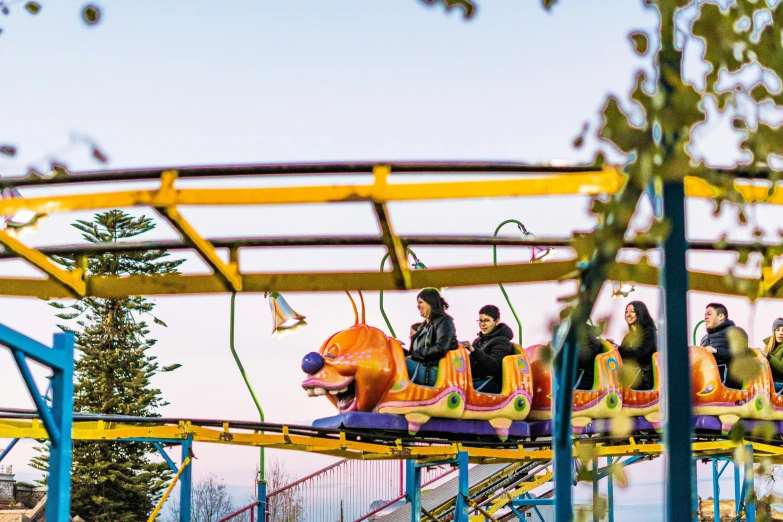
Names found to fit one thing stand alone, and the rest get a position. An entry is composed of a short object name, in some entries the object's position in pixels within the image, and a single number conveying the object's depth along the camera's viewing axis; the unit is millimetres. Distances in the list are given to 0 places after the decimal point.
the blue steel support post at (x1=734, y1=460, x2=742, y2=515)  20805
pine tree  39031
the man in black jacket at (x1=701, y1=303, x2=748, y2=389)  15281
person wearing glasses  13984
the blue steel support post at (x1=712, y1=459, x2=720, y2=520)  22344
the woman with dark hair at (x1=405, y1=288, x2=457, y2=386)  13352
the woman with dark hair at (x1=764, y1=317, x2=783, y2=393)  15797
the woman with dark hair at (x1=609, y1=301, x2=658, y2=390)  14422
